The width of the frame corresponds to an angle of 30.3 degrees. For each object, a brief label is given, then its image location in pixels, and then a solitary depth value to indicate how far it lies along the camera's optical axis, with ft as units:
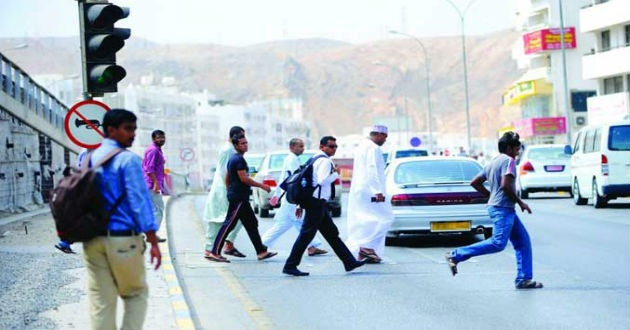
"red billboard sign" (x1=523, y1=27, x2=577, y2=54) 259.60
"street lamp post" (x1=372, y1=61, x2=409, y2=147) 322.14
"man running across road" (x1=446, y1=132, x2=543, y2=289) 38.47
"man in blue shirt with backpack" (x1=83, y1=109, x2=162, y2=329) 22.70
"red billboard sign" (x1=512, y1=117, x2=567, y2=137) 262.47
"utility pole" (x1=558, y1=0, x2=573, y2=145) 159.44
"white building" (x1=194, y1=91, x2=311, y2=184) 590.96
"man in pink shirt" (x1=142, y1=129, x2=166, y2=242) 55.93
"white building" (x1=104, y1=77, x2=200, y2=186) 506.48
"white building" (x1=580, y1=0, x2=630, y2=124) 194.18
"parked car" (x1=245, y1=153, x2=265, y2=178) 112.68
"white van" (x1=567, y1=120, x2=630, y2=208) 84.58
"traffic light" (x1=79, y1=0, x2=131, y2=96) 39.24
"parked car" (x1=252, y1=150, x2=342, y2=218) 86.74
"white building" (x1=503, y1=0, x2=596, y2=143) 260.62
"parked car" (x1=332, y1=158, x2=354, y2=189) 162.61
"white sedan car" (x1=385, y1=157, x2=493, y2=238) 55.26
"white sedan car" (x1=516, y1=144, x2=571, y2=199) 110.63
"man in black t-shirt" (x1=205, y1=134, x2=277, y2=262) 48.44
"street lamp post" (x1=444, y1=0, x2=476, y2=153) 192.85
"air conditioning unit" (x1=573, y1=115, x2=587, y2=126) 256.11
